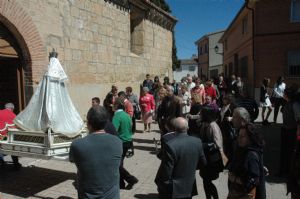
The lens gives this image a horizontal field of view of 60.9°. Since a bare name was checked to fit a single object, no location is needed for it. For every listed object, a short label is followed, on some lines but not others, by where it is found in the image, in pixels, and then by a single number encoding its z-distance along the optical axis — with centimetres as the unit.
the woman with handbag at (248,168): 270
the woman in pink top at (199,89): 730
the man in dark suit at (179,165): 295
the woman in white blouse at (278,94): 945
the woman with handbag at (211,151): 365
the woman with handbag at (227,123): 519
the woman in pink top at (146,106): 884
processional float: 436
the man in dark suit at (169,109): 555
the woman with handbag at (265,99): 953
